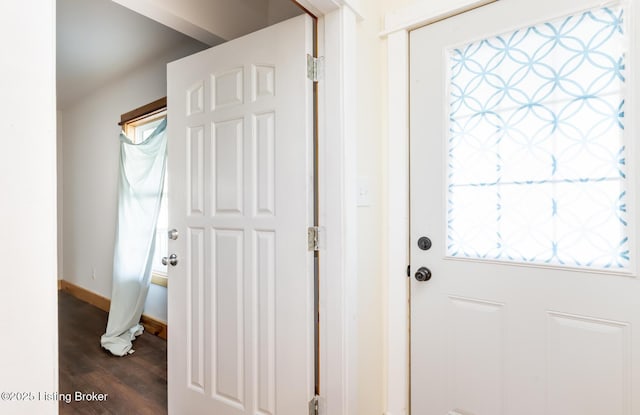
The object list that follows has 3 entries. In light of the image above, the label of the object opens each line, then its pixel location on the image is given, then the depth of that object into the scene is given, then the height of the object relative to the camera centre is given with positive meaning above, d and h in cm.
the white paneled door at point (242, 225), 138 -10
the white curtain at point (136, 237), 282 -30
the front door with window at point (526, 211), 108 -3
